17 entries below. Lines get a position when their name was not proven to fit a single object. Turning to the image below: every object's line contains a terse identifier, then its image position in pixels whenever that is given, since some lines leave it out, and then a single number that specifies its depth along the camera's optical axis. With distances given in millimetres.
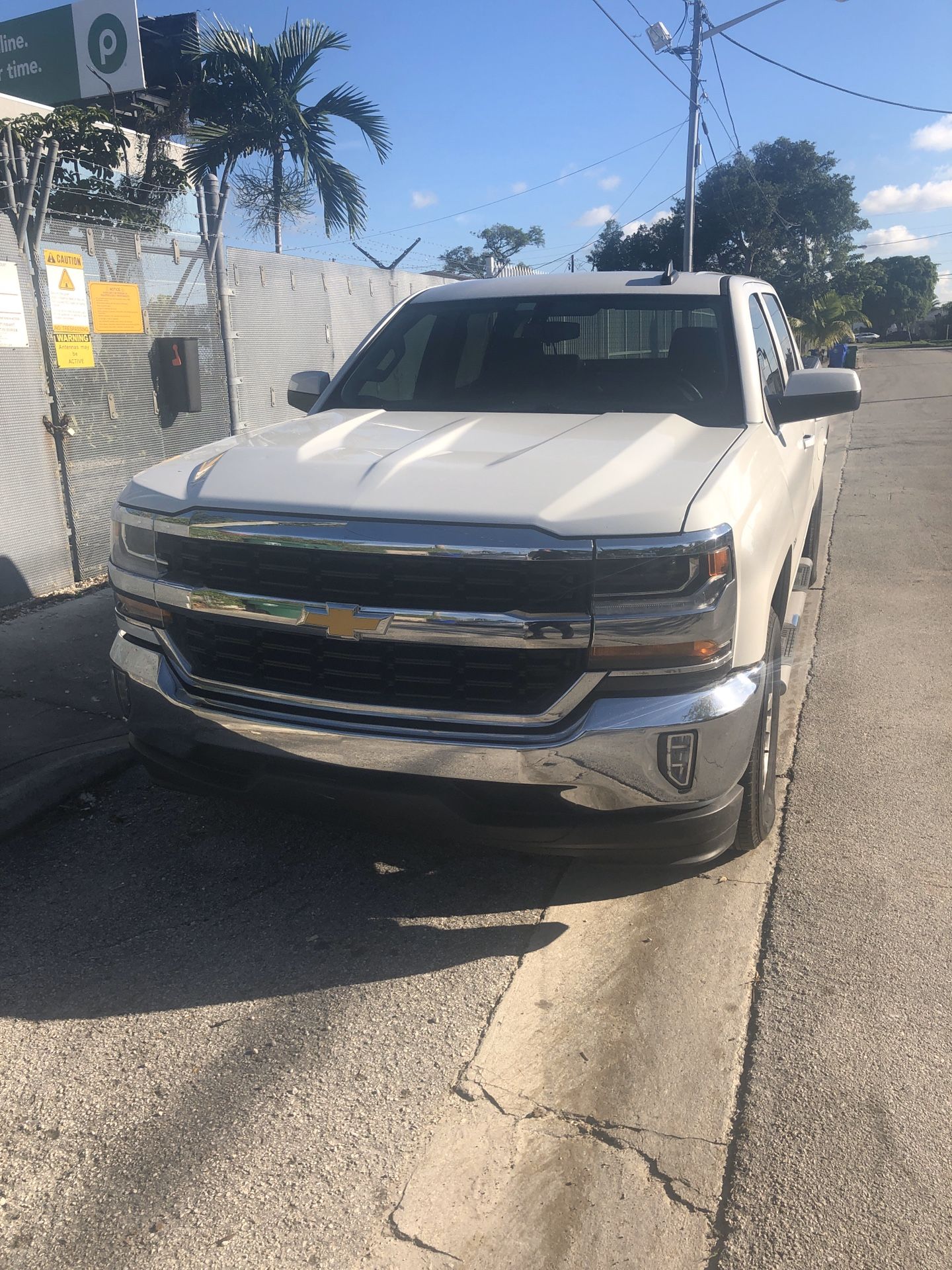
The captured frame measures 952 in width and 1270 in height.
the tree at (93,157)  12242
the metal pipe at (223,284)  8117
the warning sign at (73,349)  6520
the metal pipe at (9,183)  5988
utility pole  23828
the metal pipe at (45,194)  6055
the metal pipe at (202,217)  8078
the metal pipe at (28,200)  6020
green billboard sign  22781
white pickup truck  2559
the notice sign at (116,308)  6848
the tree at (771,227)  52656
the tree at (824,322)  45219
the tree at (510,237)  87788
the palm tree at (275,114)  13672
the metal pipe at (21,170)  6008
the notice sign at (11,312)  6055
